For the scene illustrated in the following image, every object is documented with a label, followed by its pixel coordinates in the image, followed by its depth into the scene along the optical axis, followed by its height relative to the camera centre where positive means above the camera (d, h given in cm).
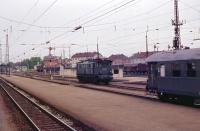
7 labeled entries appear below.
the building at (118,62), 6881 +376
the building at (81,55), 17971 +797
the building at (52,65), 14925 +313
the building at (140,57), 14360 +553
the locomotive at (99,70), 4975 +35
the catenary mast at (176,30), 4259 +445
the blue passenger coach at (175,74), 2084 -8
